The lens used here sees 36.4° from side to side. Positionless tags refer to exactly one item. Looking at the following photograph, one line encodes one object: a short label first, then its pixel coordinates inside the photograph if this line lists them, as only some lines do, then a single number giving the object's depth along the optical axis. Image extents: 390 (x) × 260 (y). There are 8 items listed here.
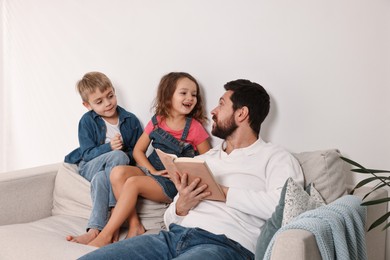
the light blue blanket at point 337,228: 1.83
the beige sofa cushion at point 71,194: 3.08
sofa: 2.32
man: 2.29
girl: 2.74
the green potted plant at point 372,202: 1.95
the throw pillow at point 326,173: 2.43
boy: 2.90
